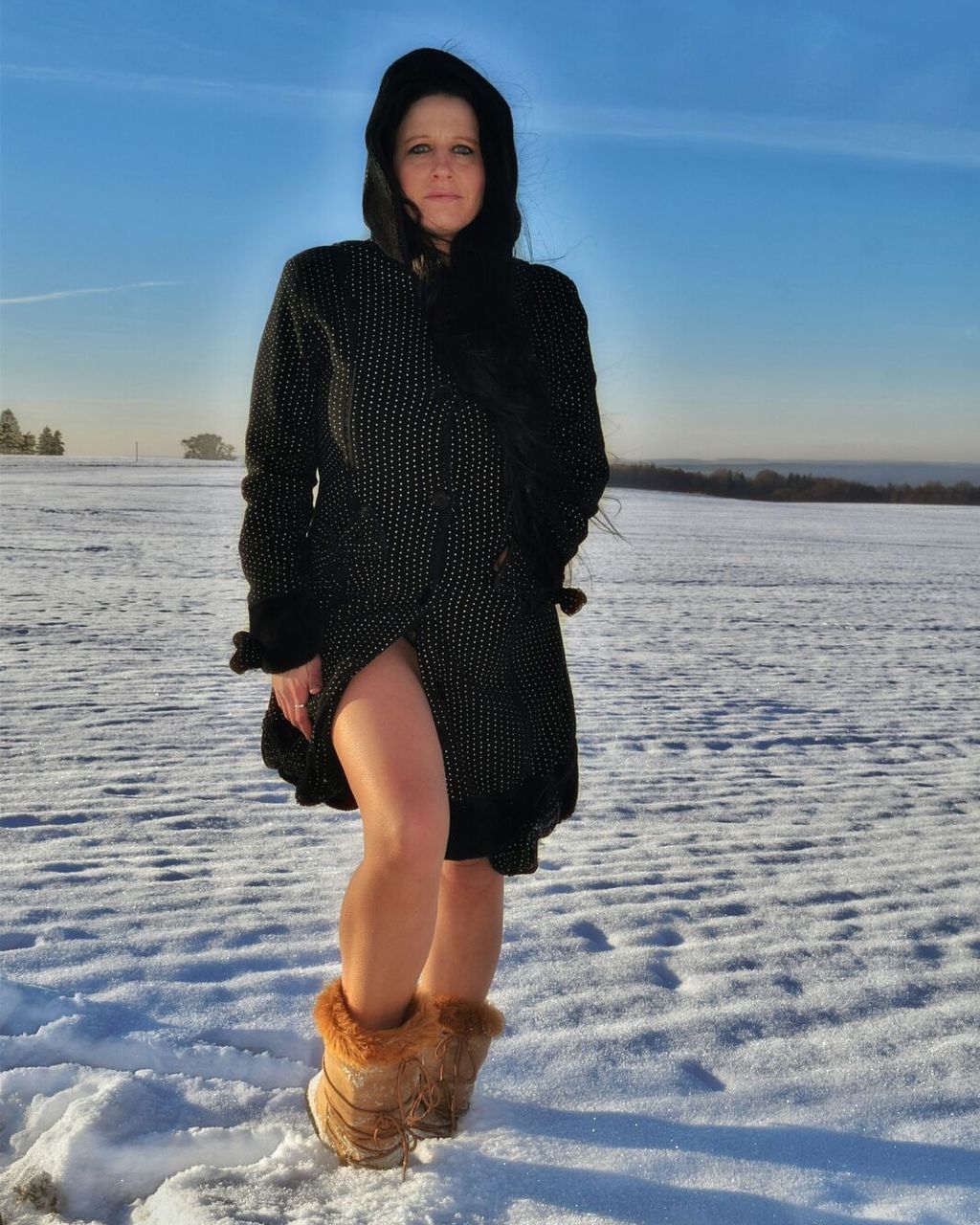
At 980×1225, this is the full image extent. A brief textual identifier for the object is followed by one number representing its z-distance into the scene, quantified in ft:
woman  7.39
